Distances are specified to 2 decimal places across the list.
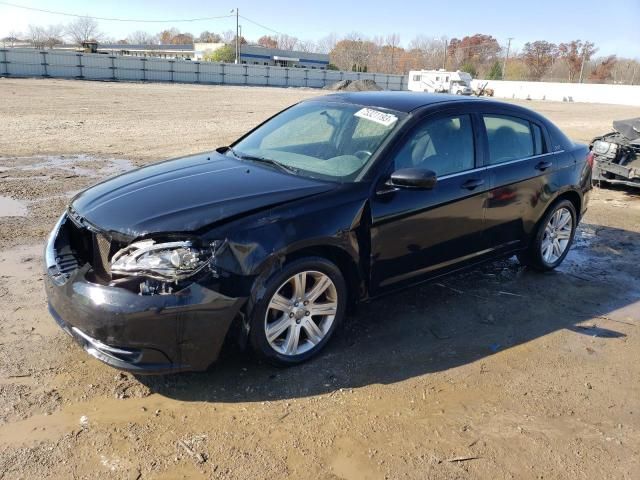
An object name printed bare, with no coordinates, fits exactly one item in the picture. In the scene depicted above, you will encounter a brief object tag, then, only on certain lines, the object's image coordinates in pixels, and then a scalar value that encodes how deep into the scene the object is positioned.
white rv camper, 57.47
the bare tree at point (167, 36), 139.12
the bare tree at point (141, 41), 121.55
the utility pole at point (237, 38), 73.92
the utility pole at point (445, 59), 104.50
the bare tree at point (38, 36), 104.75
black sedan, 3.04
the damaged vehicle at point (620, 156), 9.70
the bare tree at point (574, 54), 93.19
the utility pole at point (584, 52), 90.48
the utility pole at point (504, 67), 88.04
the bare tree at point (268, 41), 126.95
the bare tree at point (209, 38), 120.89
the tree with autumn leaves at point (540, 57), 98.50
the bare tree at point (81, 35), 104.97
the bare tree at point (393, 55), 107.29
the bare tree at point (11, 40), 101.99
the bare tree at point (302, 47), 117.19
